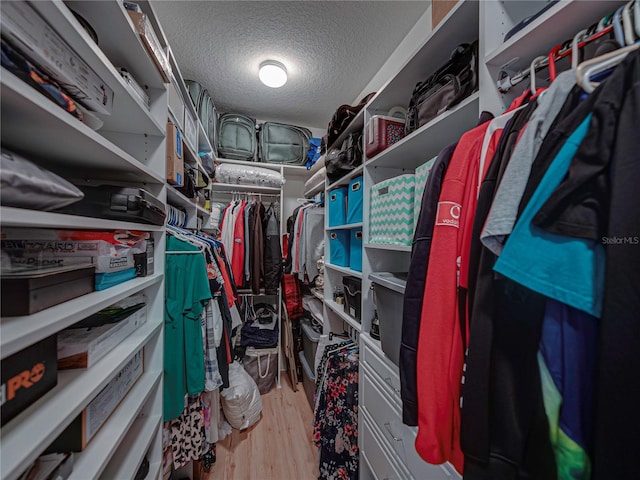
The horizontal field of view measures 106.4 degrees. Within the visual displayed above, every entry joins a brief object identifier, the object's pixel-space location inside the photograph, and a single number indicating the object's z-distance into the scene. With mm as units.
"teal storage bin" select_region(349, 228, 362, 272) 1418
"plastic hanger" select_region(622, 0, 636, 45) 396
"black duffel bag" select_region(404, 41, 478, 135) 726
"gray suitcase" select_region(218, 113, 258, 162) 2312
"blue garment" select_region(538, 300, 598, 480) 343
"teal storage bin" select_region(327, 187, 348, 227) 1599
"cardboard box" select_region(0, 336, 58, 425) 454
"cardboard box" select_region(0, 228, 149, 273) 537
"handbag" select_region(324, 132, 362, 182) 1408
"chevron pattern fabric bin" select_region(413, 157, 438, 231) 818
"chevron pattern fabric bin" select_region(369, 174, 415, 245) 925
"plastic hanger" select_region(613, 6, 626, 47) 410
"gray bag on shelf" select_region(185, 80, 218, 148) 1771
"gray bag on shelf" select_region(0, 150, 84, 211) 383
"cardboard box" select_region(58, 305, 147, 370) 652
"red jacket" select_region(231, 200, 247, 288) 2201
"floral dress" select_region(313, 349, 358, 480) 1287
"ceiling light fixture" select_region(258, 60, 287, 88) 1721
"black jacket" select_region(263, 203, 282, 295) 2258
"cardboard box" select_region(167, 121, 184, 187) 1013
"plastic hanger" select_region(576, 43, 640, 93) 369
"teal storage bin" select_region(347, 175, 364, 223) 1371
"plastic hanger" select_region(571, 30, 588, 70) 458
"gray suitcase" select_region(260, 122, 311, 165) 2461
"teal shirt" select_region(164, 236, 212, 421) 1092
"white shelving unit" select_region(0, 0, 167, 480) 424
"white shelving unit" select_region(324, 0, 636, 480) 547
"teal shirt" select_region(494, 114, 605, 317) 330
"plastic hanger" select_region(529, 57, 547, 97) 519
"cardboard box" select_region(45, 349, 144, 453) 634
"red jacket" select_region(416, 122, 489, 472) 533
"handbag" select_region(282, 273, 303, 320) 2424
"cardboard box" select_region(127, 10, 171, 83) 747
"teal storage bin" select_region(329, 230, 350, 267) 1666
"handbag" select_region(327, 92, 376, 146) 1456
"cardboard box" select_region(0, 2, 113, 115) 404
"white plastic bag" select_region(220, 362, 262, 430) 1699
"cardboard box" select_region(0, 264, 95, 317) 457
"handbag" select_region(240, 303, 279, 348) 2221
